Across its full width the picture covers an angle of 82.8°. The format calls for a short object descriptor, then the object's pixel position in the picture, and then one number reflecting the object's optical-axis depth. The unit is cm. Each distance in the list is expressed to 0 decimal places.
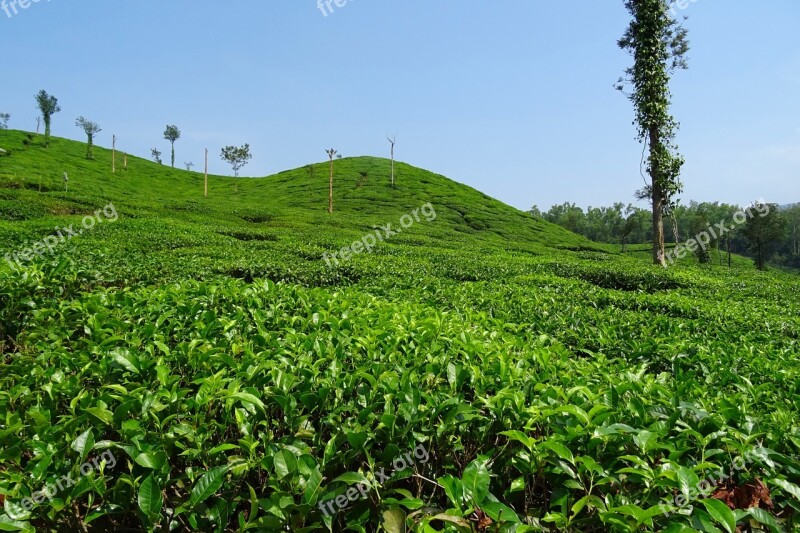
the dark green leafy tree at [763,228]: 6489
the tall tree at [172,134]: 11312
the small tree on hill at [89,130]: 8194
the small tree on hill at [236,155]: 9231
